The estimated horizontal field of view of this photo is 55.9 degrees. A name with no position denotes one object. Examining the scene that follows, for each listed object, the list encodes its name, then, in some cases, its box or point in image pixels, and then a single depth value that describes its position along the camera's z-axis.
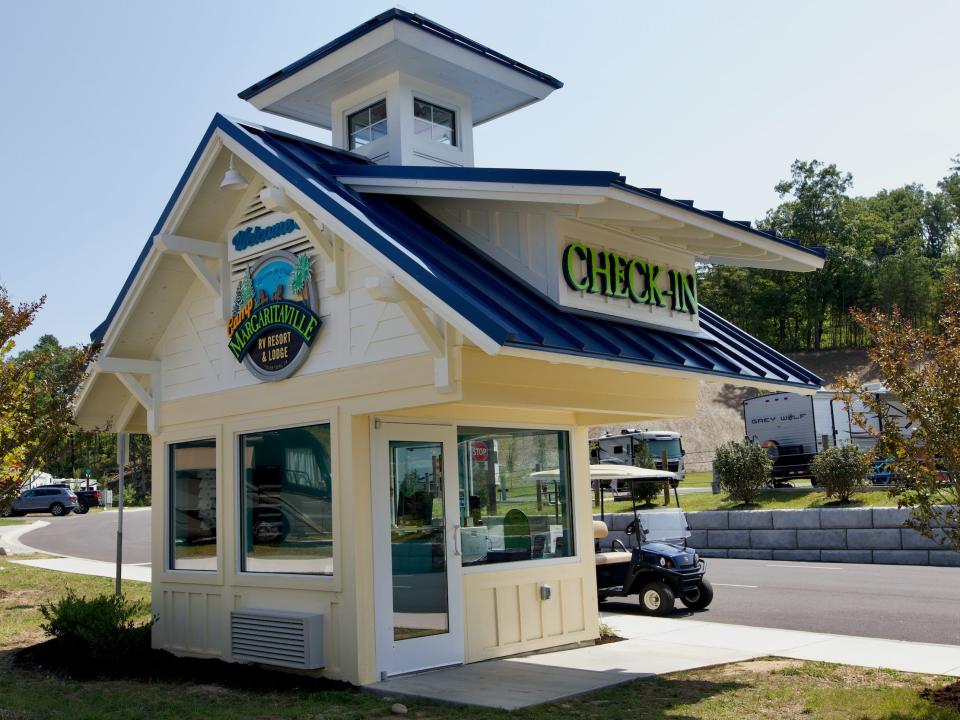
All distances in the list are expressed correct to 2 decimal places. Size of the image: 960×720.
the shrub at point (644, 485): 24.36
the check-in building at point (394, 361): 8.14
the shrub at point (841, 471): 23.11
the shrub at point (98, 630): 9.55
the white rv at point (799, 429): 30.64
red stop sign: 9.70
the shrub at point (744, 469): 25.95
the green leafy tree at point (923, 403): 7.31
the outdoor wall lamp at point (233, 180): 9.00
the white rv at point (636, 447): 37.53
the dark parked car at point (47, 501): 46.94
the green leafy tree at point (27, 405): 13.29
